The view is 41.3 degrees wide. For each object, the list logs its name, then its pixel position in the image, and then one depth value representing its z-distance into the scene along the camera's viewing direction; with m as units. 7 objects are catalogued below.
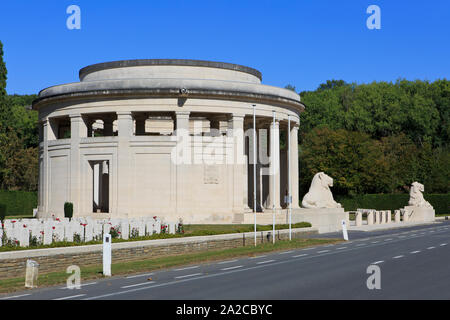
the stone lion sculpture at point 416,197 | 63.23
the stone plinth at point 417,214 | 62.53
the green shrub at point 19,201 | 71.19
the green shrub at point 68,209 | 46.59
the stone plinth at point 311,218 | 44.31
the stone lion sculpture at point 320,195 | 49.38
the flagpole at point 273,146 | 48.12
